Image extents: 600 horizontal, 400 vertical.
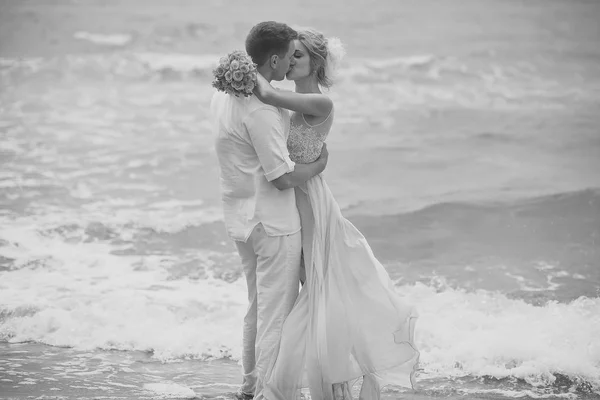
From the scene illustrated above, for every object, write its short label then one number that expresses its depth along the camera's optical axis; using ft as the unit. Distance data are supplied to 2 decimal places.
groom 23.34
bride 24.76
